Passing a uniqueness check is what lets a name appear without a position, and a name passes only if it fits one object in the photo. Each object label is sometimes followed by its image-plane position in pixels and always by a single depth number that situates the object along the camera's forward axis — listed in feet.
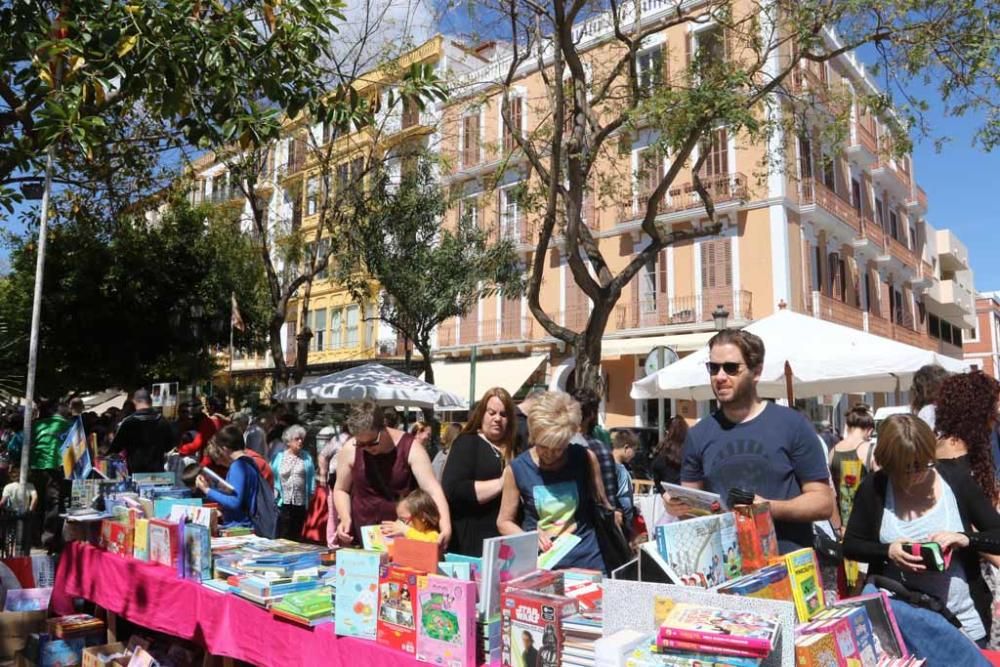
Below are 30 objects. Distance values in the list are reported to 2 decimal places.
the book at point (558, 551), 11.13
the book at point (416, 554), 9.63
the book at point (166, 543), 14.33
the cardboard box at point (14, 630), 15.67
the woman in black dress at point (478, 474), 13.60
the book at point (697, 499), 8.82
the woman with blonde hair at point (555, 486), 11.55
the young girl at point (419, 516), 13.00
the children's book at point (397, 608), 9.40
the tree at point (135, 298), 64.13
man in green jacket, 31.22
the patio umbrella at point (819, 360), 24.94
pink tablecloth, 10.21
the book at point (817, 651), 6.59
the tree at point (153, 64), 18.20
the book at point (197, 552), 13.55
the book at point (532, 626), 8.00
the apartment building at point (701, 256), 68.54
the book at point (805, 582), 7.70
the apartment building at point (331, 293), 63.21
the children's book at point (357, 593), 9.91
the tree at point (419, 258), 55.93
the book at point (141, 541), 15.35
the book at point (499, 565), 8.84
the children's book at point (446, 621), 8.66
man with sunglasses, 9.75
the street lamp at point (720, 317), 36.86
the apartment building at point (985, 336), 165.27
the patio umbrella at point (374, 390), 38.04
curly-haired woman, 11.67
